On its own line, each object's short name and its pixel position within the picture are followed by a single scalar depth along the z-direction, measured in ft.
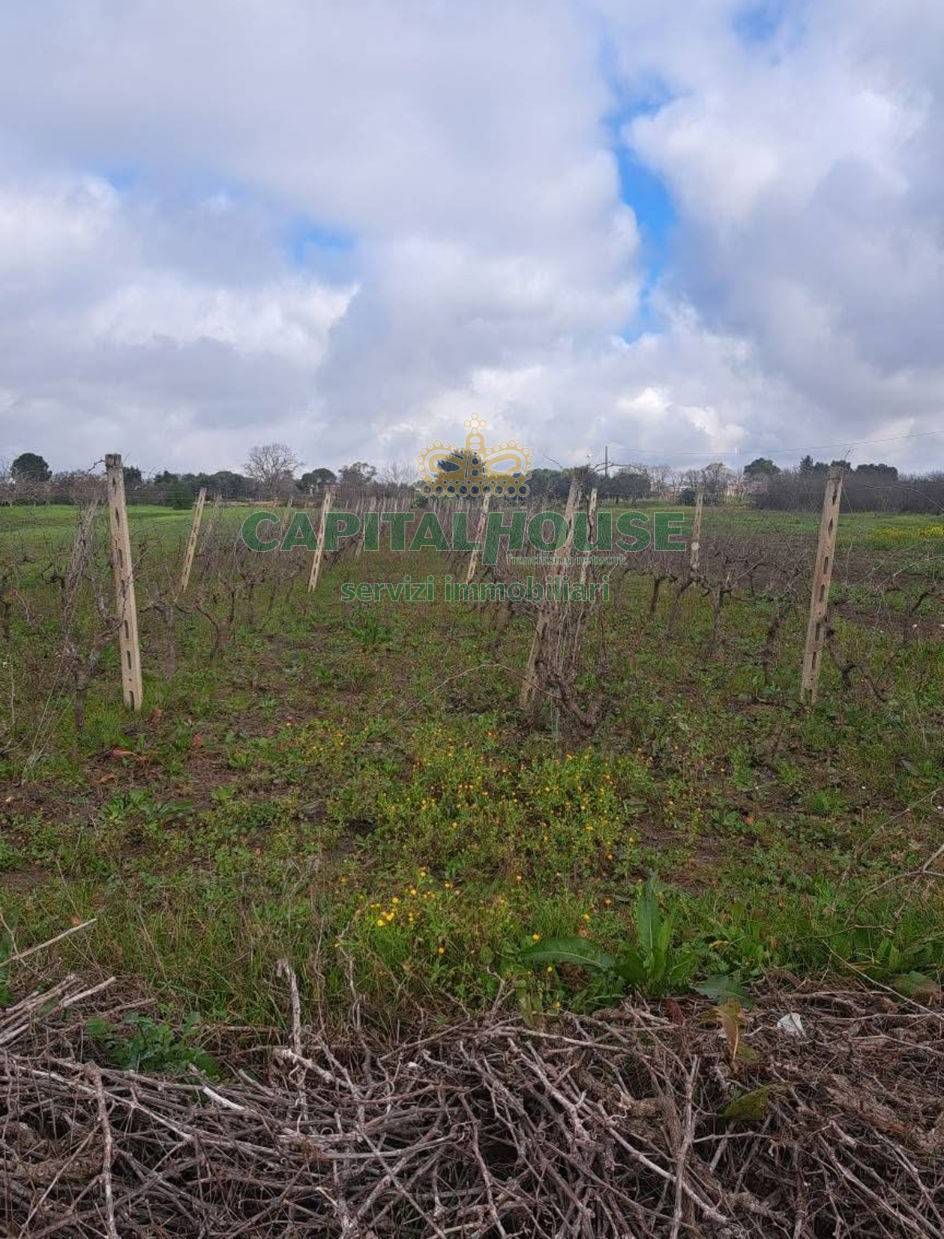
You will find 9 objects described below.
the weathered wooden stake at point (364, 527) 51.48
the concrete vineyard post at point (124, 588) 17.21
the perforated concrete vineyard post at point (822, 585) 18.90
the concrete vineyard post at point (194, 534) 36.06
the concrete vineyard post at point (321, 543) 37.50
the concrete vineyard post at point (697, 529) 44.21
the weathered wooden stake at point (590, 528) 17.11
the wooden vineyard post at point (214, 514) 35.14
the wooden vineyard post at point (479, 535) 38.22
